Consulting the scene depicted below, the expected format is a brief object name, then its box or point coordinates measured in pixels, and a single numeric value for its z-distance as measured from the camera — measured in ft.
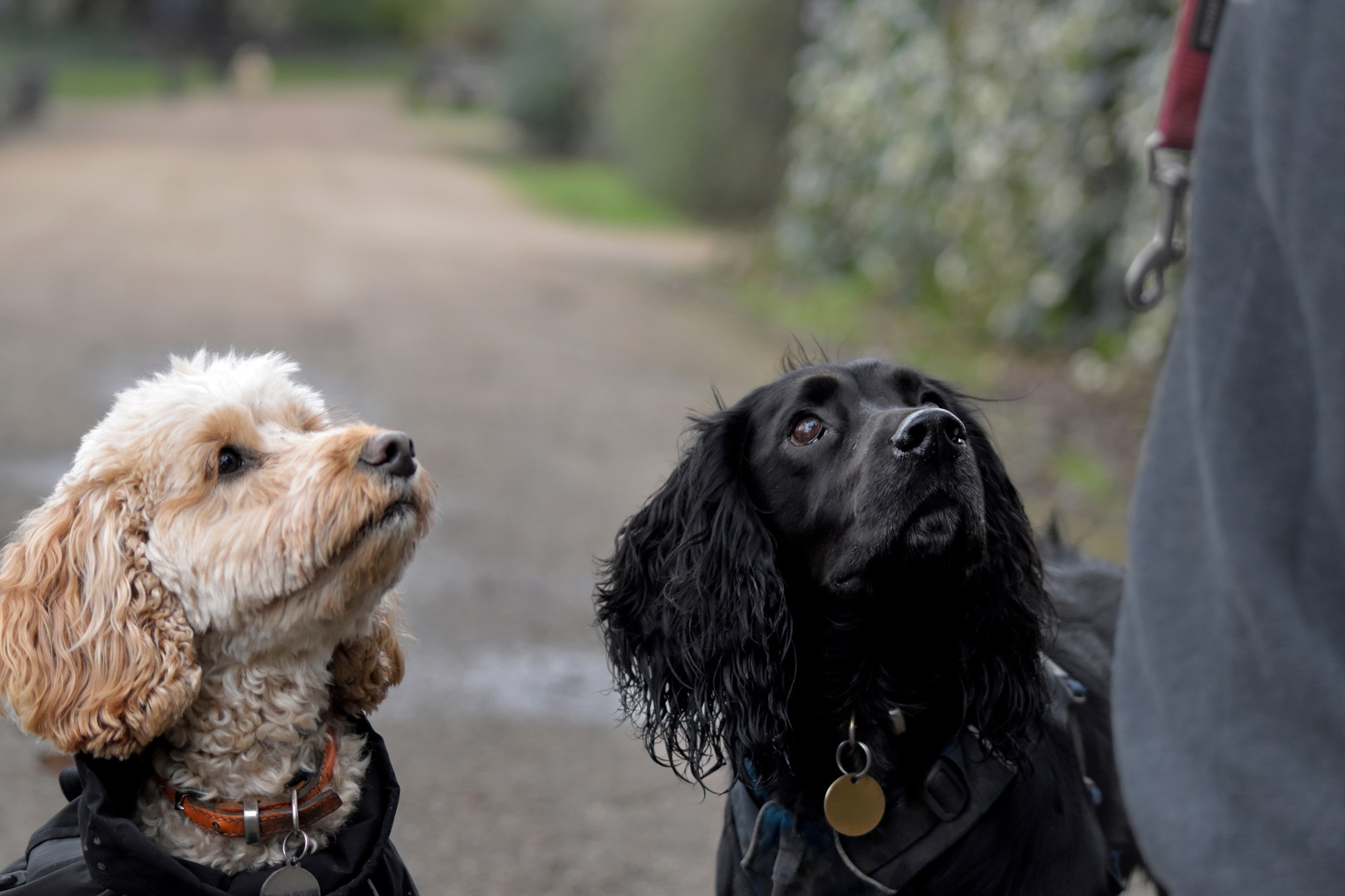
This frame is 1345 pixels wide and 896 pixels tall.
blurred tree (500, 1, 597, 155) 98.37
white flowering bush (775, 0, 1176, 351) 26.45
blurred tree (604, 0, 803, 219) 49.44
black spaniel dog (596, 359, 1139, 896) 7.79
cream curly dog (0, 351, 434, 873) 7.29
